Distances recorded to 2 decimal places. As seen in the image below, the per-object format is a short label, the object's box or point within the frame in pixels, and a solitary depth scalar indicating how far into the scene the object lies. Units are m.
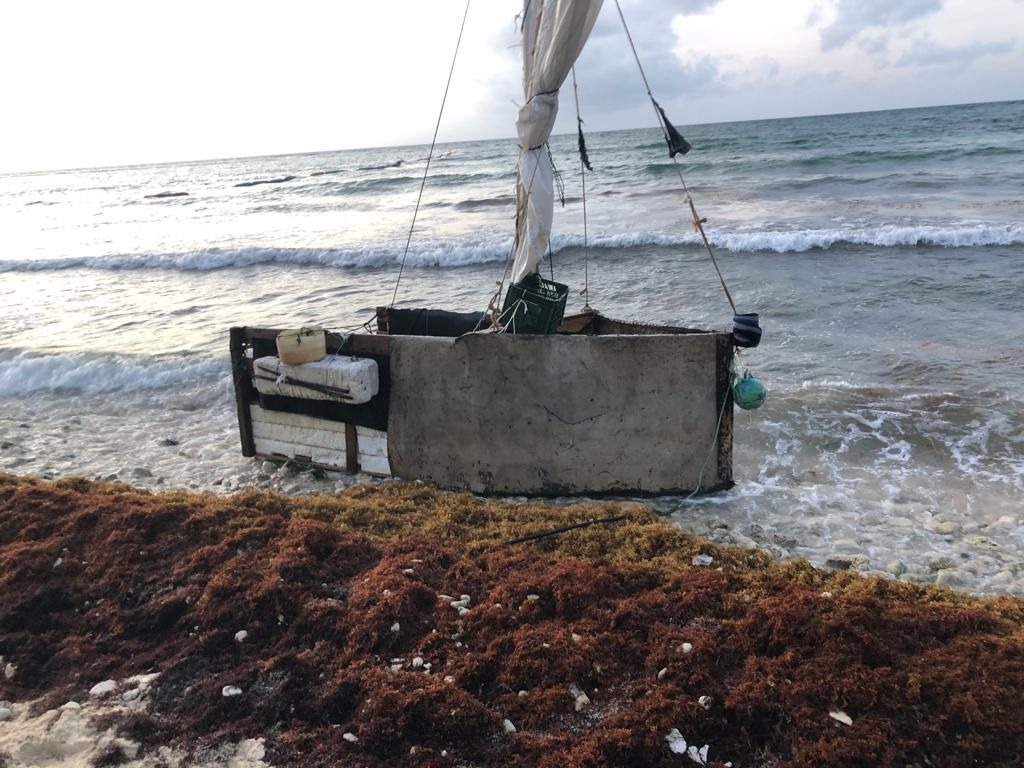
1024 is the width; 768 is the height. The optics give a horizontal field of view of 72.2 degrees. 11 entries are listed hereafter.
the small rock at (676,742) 3.21
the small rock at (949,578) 5.10
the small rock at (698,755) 3.16
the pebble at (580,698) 3.54
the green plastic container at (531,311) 6.43
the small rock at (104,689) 3.81
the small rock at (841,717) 3.27
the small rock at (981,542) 5.56
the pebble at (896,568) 5.26
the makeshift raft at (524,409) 6.00
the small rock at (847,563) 5.32
